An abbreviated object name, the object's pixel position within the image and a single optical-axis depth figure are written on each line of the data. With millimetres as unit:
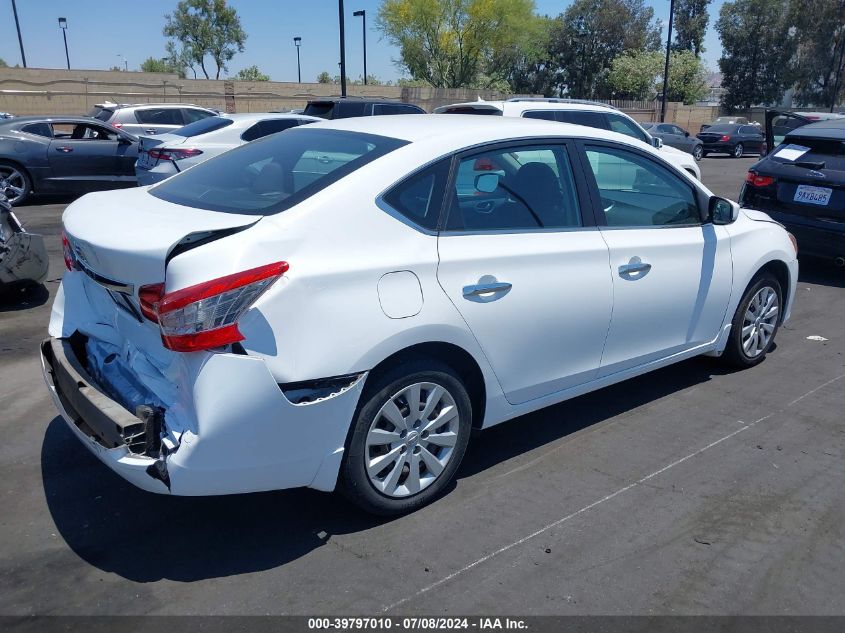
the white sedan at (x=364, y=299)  2867
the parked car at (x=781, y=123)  8953
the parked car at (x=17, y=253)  6418
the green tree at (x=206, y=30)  60188
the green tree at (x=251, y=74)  80931
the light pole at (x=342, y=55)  23141
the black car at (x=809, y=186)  7488
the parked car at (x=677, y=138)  26375
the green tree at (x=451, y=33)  45750
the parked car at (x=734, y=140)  30172
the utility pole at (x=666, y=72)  35469
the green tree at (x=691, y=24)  71688
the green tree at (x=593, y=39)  60156
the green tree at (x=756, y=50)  58250
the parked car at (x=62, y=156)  12172
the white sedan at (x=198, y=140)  10570
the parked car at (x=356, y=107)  12688
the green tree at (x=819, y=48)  56125
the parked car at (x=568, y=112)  10125
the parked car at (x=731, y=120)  34812
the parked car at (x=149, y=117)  17109
